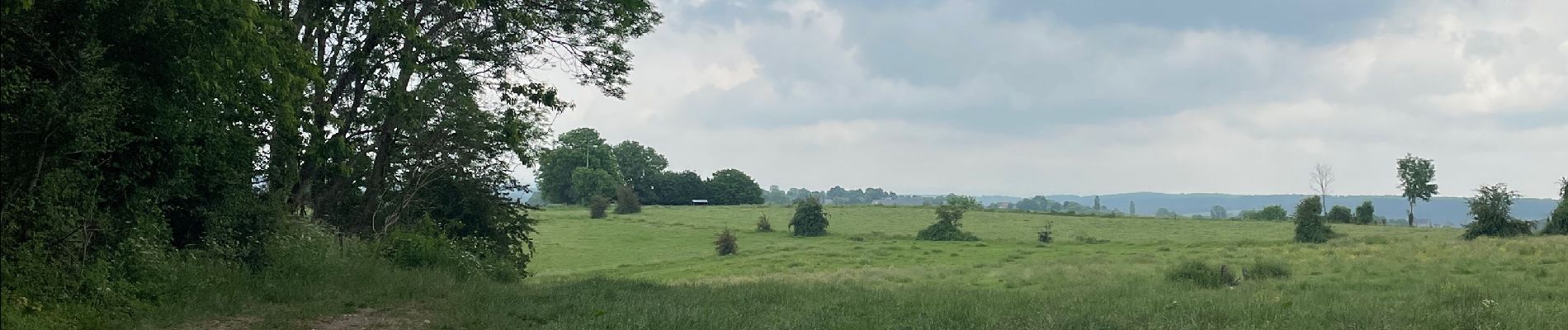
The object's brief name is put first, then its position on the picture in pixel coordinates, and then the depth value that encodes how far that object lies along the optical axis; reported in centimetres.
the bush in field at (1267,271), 2692
